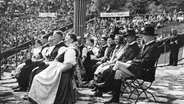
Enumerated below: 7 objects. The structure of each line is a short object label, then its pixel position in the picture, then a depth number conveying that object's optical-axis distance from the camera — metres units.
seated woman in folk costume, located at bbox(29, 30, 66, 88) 6.08
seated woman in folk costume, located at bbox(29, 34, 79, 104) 5.52
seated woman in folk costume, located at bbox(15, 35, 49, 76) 8.05
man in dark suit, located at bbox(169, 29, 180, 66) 13.47
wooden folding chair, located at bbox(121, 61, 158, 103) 6.34
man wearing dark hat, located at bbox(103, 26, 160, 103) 6.25
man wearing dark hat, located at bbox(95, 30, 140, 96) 6.72
